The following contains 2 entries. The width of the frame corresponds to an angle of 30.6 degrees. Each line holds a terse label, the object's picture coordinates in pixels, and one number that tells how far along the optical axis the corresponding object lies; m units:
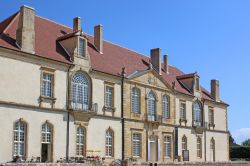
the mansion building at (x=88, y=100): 28.12
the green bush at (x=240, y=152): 63.69
